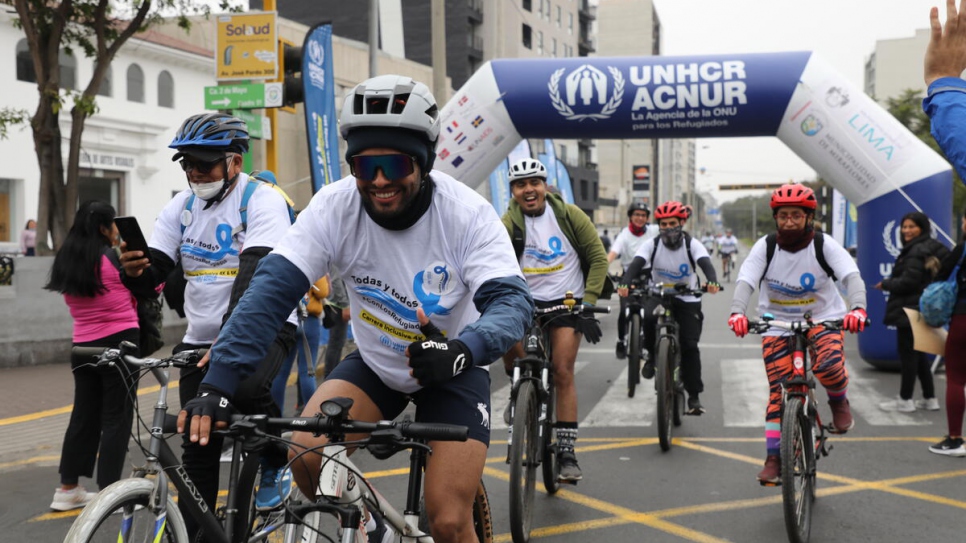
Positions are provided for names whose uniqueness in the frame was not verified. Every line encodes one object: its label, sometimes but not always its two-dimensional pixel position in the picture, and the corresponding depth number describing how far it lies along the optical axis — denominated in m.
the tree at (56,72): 11.59
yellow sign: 11.02
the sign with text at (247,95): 10.99
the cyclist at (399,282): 2.65
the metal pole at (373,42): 15.28
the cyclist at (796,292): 5.43
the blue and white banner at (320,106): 11.20
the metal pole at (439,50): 16.05
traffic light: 11.12
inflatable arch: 10.16
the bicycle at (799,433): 4.52
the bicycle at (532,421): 4.61
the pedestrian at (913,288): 8.30
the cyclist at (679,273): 8.24
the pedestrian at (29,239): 20.18
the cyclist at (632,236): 11.62
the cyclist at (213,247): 3.66
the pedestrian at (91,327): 4.98
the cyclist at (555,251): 5.76
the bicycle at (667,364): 6.78
